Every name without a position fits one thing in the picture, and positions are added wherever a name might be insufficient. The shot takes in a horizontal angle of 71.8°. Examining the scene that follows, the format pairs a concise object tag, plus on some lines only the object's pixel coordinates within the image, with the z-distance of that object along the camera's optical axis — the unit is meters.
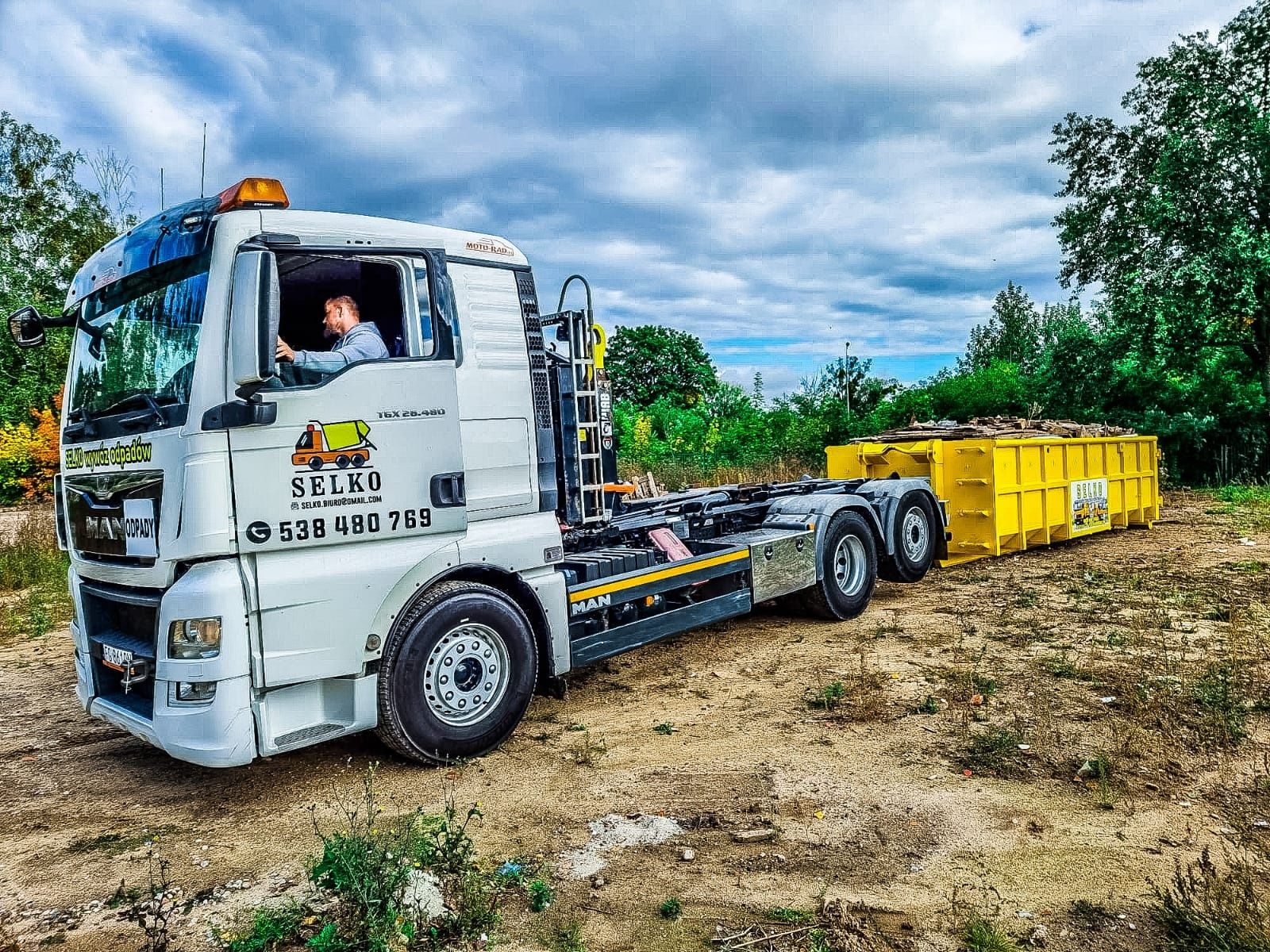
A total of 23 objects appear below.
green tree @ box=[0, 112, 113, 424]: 17.58
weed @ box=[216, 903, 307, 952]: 3.05
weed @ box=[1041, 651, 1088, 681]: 5.98
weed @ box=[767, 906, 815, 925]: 3.15
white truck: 4.07
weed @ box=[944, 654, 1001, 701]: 5.71
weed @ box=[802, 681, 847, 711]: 5.62
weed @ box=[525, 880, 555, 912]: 3.35
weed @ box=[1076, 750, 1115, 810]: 4.06
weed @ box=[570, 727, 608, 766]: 4.94
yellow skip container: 10.30
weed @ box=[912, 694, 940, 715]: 5.41
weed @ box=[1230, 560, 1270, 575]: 9.47
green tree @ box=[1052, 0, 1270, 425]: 17.69
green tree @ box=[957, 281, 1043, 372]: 43.66
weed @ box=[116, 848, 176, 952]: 3.17
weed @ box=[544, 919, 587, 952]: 3.07
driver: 4.37
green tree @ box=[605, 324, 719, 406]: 36.56
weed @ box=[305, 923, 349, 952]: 2.93
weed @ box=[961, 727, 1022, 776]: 4.51
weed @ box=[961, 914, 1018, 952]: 2.90
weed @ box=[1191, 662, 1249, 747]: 4.71
